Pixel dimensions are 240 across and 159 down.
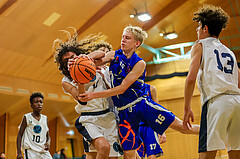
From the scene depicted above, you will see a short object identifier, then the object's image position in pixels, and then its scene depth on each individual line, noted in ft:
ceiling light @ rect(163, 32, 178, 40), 45.58
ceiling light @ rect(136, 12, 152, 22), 37.81
